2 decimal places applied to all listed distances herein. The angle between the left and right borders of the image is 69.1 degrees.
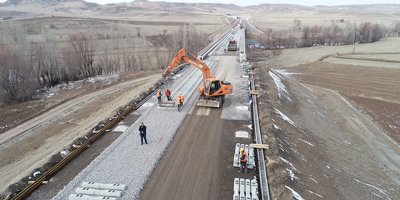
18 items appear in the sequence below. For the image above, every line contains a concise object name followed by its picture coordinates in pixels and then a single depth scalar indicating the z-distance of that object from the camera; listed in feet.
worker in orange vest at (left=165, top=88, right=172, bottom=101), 95.09
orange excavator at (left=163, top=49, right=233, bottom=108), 89.20
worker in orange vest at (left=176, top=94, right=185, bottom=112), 88.64
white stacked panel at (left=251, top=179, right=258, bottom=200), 49.56
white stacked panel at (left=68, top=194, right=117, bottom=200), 48.62
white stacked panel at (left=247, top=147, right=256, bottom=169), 58.18
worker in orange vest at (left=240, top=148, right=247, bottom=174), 56.08
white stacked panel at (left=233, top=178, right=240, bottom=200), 49.24
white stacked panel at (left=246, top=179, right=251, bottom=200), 49.21
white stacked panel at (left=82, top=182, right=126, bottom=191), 51.19
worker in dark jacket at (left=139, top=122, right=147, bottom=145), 65.21
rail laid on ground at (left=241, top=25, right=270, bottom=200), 51.35
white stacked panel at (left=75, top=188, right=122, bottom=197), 49.57
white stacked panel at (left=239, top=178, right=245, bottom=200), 49.32
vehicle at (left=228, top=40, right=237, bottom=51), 205.55
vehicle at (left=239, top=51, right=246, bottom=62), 167.28
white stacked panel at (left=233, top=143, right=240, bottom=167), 58.75
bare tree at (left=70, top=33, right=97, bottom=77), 201.87
